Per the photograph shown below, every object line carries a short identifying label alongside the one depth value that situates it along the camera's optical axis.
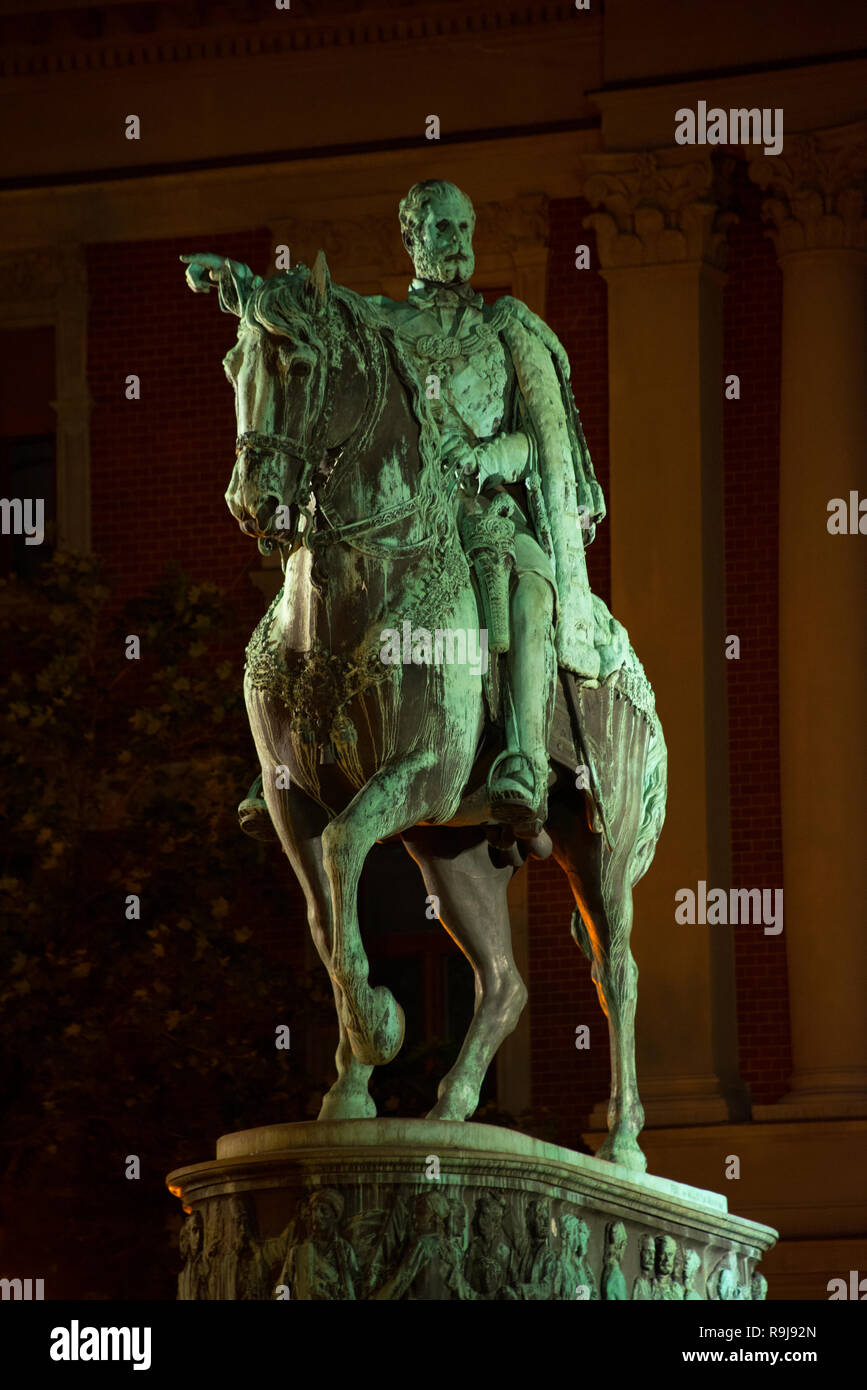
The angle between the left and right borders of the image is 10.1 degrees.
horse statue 14.89
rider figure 16.48
